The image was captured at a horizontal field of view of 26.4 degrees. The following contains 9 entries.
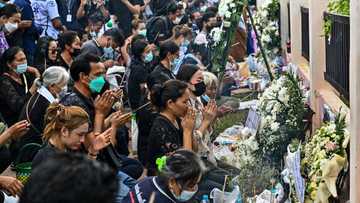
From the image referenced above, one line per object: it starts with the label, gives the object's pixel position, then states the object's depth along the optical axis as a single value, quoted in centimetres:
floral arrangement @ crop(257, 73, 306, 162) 715
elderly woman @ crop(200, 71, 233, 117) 835
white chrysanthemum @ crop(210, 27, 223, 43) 1169
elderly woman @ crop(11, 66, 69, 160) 710
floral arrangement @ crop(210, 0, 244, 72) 1139
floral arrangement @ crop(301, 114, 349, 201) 568
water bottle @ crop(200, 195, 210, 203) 640
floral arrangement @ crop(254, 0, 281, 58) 1248
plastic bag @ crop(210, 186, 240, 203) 634
